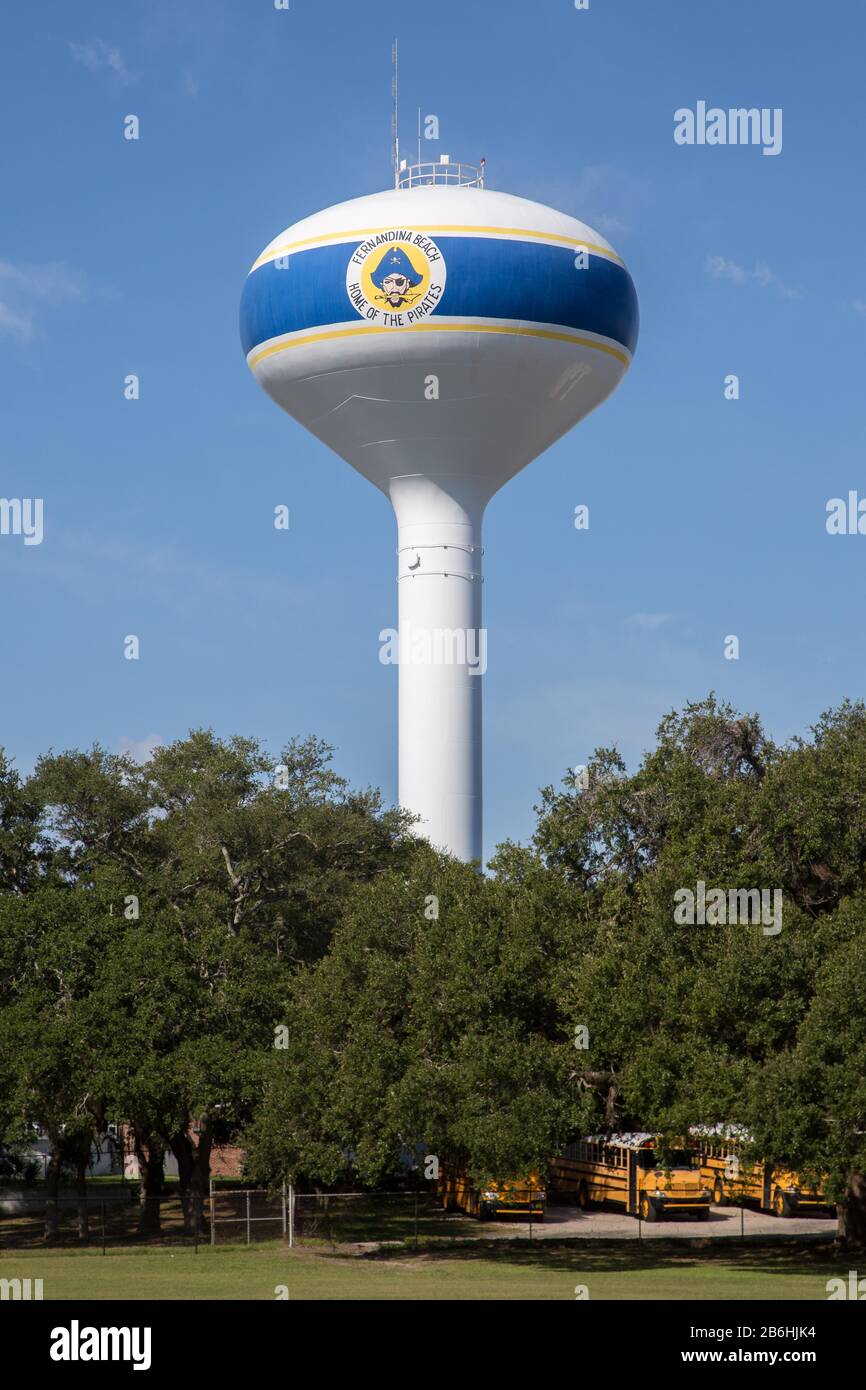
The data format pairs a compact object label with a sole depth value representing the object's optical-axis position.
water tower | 52.97
